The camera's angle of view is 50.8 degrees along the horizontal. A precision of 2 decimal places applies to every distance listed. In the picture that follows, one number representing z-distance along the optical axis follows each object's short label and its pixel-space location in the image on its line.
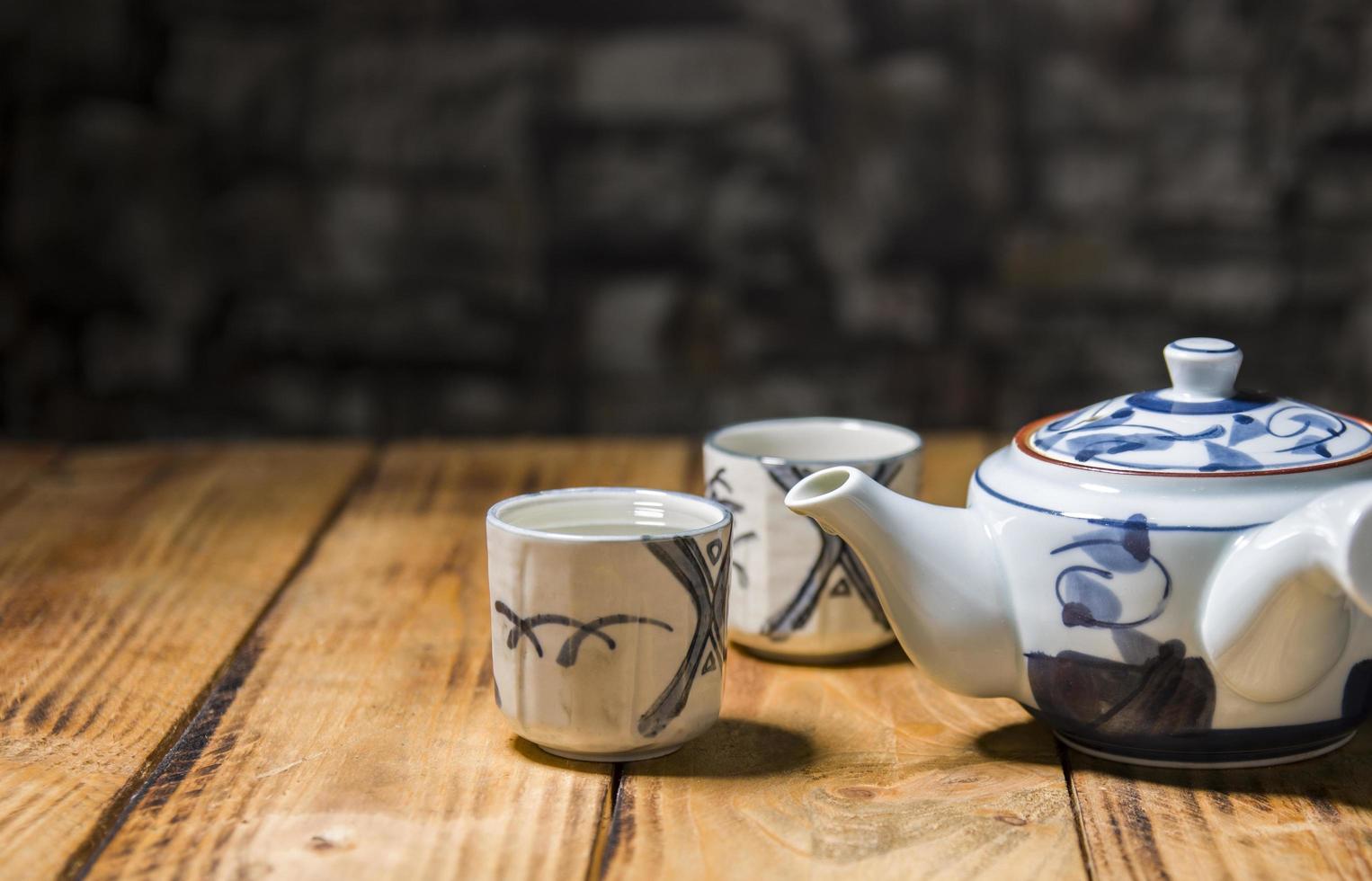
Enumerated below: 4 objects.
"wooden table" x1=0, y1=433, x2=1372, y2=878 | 0.51
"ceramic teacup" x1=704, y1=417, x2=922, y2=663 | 0.71
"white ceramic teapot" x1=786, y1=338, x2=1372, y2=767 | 0.53
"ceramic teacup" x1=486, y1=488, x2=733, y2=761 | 0.56
